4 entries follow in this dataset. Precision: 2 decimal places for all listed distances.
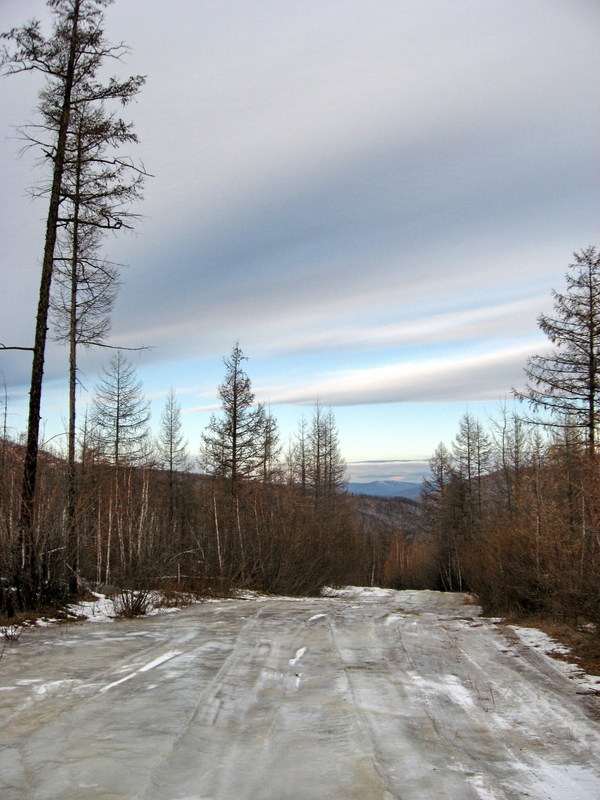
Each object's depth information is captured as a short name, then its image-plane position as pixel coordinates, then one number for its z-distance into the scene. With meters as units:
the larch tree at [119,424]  34.78
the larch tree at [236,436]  29.38
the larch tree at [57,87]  12.69
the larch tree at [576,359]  20.88
